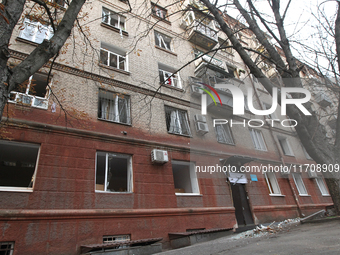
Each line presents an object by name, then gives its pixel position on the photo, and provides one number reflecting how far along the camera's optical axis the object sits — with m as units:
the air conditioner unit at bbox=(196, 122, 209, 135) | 10.95
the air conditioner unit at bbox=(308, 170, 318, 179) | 15.15
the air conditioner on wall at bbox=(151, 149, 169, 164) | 8.54
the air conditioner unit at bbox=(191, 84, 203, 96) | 12.45
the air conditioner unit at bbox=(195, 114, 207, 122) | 11.28
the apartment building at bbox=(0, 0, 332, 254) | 6.34
